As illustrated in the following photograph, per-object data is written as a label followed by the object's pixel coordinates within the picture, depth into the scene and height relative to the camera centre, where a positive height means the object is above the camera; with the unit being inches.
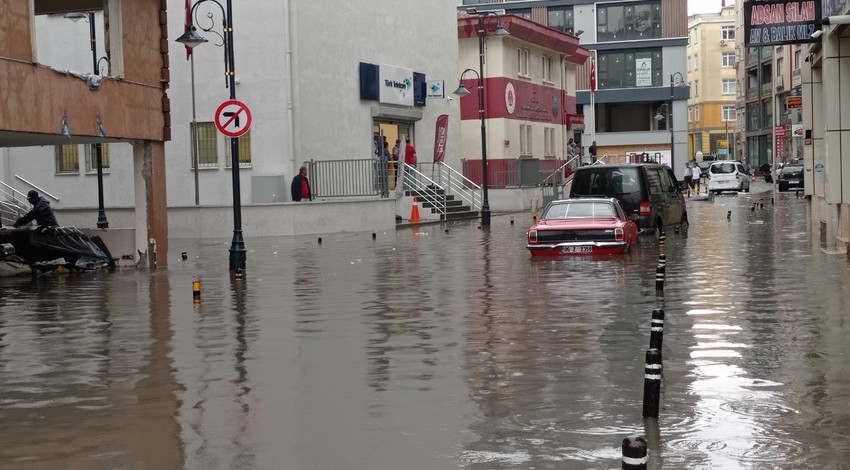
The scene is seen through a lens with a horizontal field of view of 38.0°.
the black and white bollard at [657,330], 346.0 -43.5
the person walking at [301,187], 1428.4 -2.9
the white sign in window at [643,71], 3415.4 +289.4
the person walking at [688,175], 2591.0 -0.4
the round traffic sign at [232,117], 866.8 +48.3
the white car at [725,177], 2600.9 -6.1
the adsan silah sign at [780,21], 913.5 +113.0
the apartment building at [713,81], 5019.7 +381.5
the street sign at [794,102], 1770.4 +101.1
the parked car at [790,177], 2573.8 -10.1
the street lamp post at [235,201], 868.0 -10.7
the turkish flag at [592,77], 2508.2 +204.4
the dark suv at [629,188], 1087.6 -9.8
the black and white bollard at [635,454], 178.9 -40.3
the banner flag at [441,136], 1818.4 +66.6
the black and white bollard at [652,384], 308.5 -53.8
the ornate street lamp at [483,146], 1519.4 +42.9
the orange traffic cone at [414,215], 1644.9 -44.5
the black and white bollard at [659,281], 649.6 -55.4
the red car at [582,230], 909.8 -38.5
